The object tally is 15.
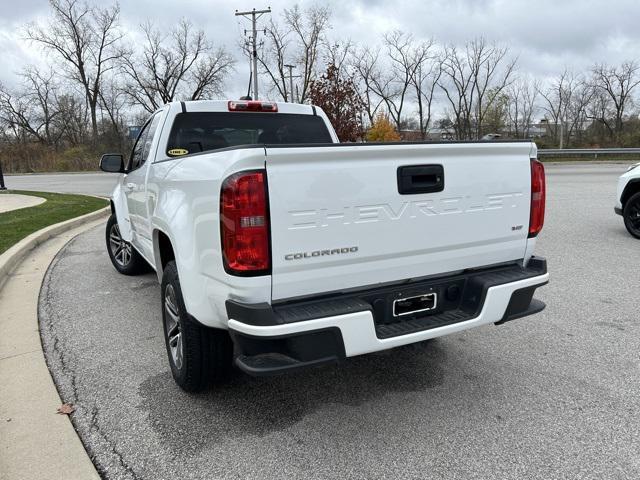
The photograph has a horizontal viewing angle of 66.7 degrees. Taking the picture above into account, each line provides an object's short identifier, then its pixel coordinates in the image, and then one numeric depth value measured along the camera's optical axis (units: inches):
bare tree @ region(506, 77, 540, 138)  2181.6
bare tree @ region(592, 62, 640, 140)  1900.8
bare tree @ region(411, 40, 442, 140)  2026.8
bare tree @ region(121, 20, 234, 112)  2027.6
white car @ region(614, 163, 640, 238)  291.1
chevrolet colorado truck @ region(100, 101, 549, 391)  88.1
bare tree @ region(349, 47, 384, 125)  2006.6
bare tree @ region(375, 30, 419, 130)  2036.4
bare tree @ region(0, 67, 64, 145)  2057.1
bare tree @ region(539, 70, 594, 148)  2030.0
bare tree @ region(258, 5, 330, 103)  1941.4
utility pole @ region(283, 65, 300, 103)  1884.8
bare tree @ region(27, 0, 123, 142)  1919.3
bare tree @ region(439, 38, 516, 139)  2043.6
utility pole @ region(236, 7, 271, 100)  1309.1
